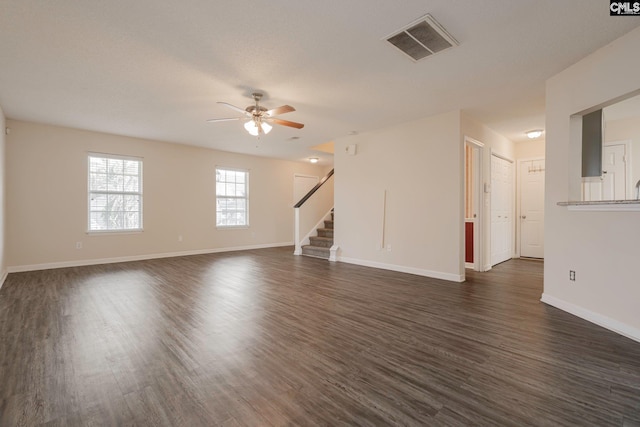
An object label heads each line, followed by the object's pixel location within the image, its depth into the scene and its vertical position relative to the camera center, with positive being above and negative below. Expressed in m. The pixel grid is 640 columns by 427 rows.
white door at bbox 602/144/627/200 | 4.62 +0.69
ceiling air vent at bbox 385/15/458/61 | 2.32 +1.57
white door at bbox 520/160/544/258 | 6.05 +0.12
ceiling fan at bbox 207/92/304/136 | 3.81 +1.34
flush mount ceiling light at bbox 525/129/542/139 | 5.24 +1.53
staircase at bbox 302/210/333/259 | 6.55 -0.76
